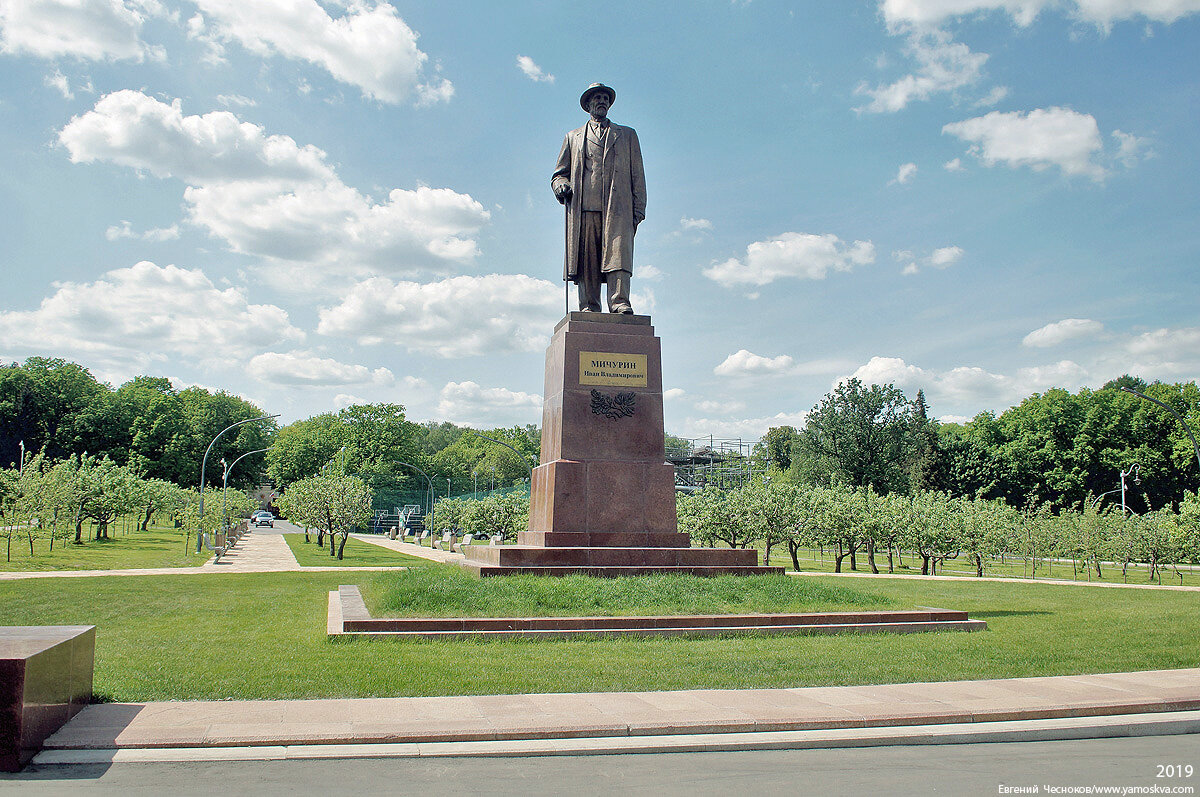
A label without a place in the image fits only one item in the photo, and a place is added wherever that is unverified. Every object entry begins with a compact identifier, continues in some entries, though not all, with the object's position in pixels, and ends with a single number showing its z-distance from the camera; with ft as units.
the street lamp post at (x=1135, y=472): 185.57
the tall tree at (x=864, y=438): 191.72
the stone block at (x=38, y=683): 17.76
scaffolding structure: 182.60
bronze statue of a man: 52.31
